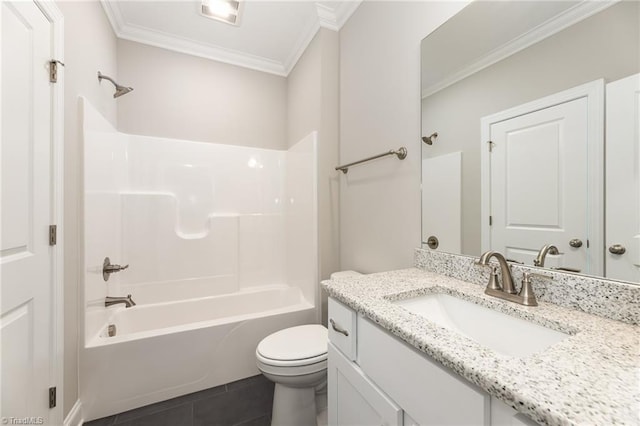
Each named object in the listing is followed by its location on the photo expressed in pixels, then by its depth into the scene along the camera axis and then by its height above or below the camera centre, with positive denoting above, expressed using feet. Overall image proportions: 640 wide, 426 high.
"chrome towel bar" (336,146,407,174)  4.56 +1.06
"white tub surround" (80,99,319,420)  4.96 -1.30
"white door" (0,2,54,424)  3.02 -0.03
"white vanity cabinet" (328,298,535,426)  1.62 -1.43
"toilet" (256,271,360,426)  4.25 -2.71
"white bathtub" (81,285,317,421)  4.75 -2.95
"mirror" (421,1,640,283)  2.24 +0.86
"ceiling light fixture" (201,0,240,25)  6.03 +4.93
